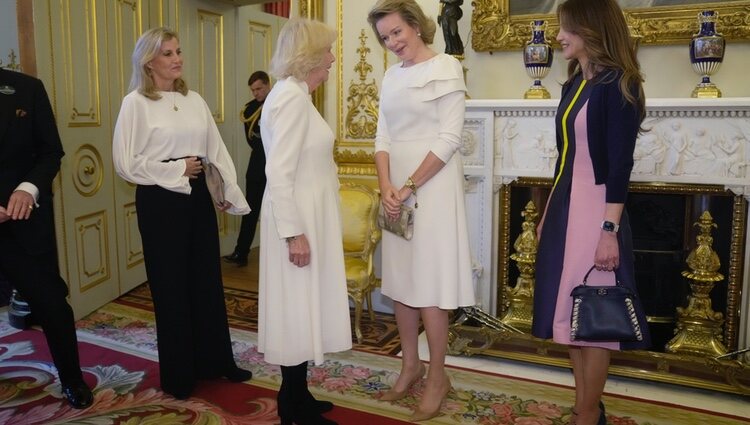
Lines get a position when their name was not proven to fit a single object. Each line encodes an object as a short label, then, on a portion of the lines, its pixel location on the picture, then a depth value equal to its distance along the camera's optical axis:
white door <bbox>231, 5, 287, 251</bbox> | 5.99
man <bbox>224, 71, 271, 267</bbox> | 5.59
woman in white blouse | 2.72
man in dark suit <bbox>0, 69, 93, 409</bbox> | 2.61
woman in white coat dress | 2.15
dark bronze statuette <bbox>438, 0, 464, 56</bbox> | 3.61
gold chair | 3.81
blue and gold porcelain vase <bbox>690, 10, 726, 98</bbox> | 3.14
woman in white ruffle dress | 2.49
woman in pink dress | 2.09
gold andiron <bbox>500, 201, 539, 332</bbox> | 3.60
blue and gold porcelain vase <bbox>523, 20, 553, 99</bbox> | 3.48
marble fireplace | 3.12
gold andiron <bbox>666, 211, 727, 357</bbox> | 3.22
